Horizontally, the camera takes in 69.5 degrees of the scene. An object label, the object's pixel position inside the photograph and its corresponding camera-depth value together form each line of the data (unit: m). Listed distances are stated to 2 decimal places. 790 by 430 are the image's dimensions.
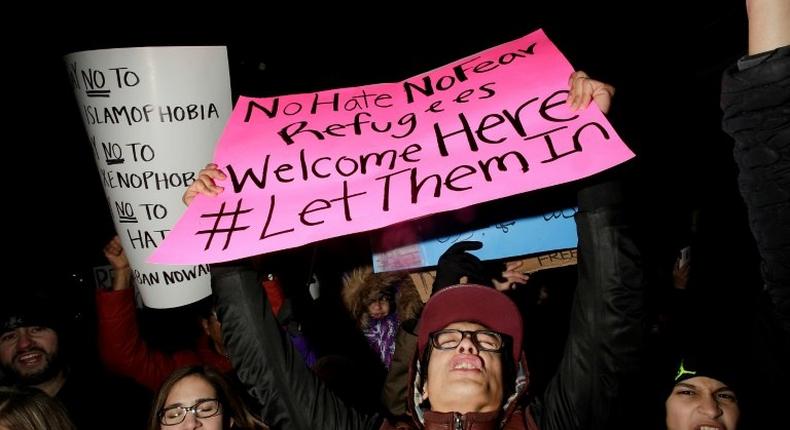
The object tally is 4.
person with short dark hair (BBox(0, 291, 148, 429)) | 2.85
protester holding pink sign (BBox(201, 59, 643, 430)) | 1.46
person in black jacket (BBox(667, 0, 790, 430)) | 0.83
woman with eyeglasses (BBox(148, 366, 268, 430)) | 2.17
